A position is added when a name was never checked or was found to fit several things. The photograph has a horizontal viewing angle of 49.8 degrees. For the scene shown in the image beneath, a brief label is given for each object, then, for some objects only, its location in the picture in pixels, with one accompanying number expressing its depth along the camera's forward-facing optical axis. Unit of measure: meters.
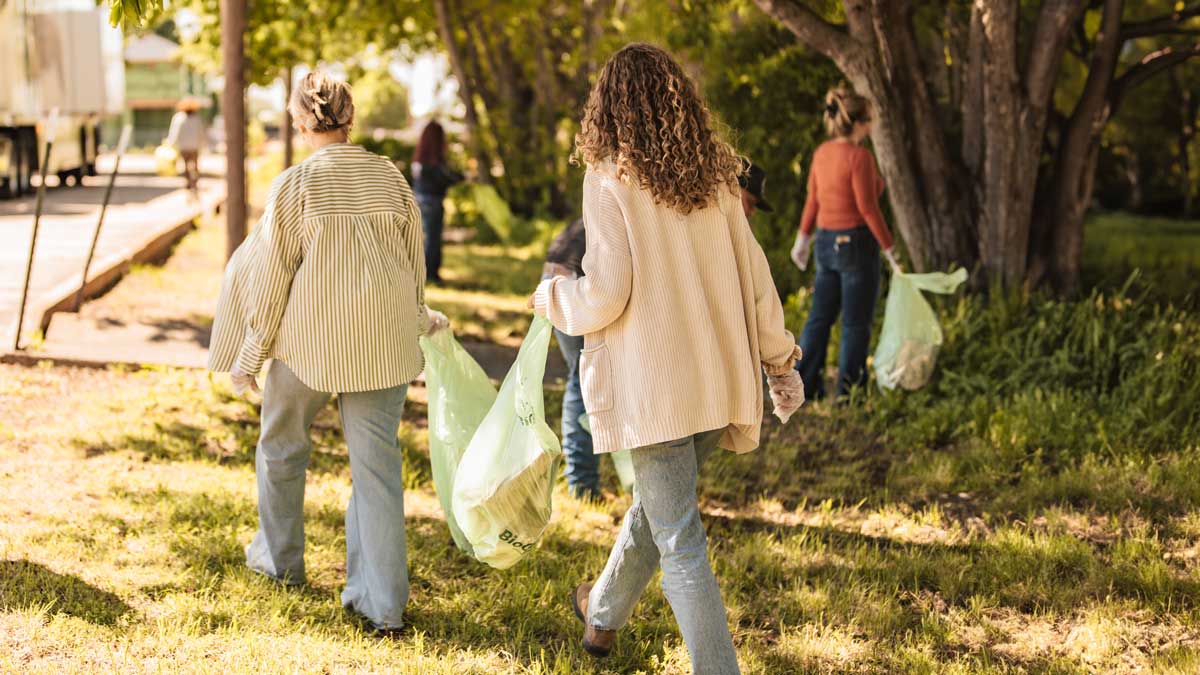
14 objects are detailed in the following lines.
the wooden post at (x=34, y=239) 7.32
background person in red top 6.62
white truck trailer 17.05
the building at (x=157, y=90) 55.44
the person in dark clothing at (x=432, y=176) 11.40
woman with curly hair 3.27
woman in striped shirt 3.83
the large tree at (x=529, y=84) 16.88
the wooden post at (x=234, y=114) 8.45
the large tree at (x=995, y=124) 7.62
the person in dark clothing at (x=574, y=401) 4.76
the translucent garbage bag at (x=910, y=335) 6.82
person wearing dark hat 5.33
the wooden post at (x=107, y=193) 7.91
